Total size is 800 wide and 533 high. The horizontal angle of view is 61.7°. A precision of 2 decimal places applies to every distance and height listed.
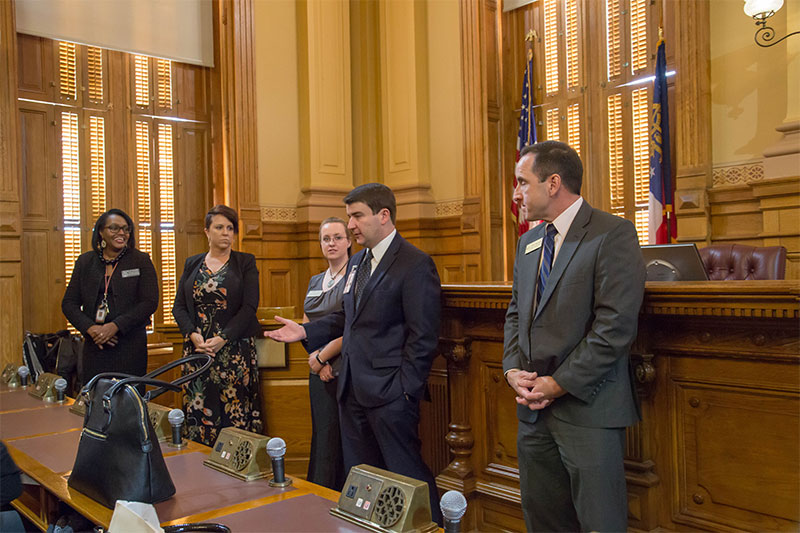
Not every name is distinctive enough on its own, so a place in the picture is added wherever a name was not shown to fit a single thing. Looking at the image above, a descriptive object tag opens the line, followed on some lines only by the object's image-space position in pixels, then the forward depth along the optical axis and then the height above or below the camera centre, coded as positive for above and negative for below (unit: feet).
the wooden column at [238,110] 20.11 +4.51
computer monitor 7.75 -0.15
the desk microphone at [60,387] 8.74 -1.63
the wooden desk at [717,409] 5.71 -1.47
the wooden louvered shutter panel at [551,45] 18.89 +5.88
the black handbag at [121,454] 4.74 -1.40
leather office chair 10.75 -0.22
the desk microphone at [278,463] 5.06 -1.55
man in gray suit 5.79 -0.88
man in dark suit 7.63 -1.00
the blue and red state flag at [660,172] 15.51 +1.83
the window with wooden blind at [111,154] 17.84 +3.07
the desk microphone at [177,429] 6.32 -1.60
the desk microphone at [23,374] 10.32 -1.71
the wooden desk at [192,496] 4.40 -1.74
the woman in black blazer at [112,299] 11.75 -0.67
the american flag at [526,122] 18.64 +3.68
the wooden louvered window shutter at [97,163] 18.71 +2.77
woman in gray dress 9.54 -1.94
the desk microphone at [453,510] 3.70 -1.42
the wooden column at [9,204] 16.05 +1.45
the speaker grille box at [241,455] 5.27 -1.60
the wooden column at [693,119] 15.03 +2.97
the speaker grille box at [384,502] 4.02 -1.54
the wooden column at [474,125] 19.67 +3.84
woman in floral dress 10.99 -1.15
